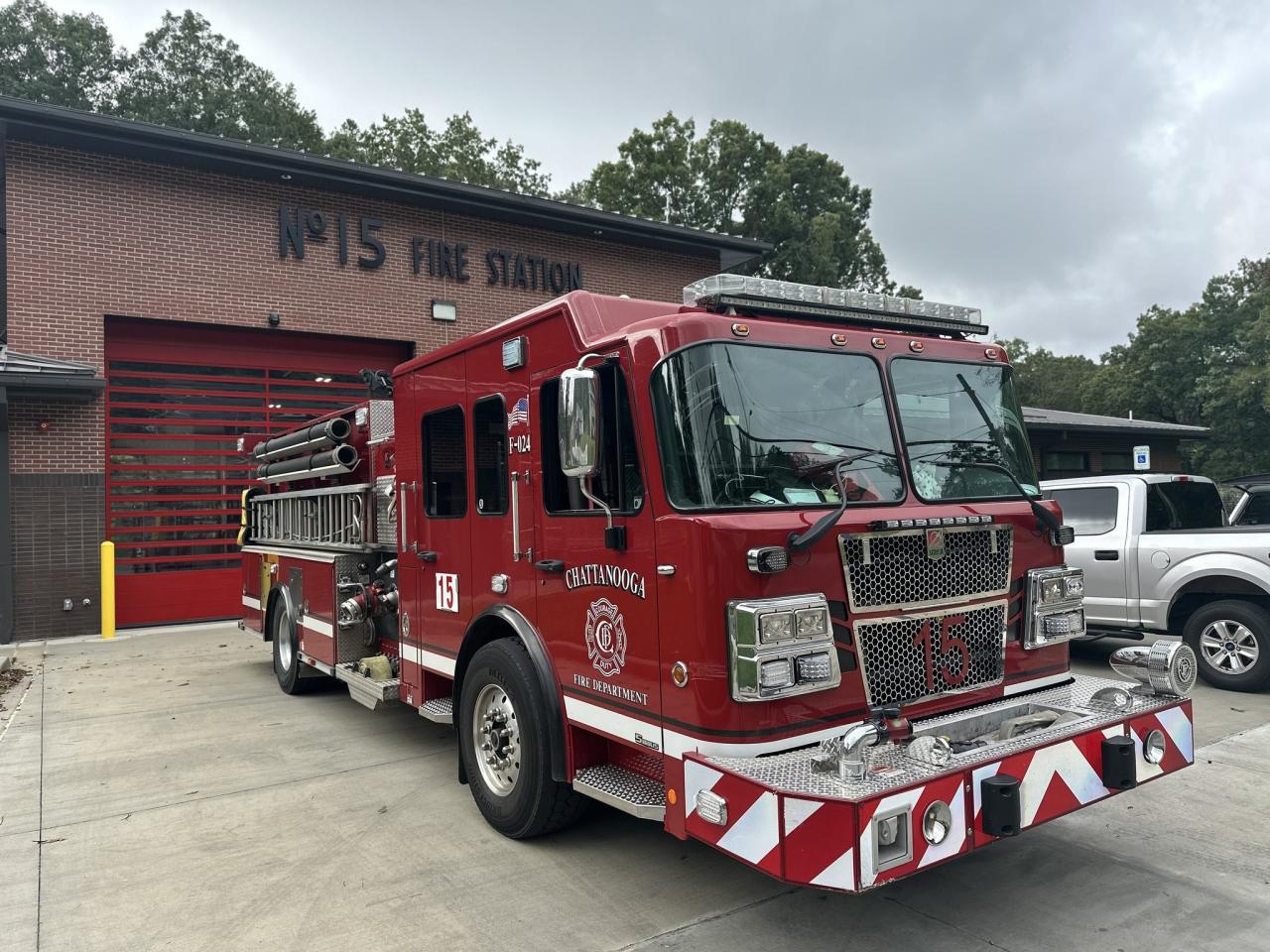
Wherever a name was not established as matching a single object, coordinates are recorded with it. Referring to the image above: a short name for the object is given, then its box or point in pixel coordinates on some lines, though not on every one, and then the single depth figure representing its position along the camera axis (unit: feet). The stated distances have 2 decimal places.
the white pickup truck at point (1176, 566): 22.85
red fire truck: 9.88
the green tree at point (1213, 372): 108.99
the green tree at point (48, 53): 103.09
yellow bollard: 38.09
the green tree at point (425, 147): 114.83
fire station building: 37.68
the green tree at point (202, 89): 108.88
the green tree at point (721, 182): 124.88
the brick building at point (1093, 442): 70.69
